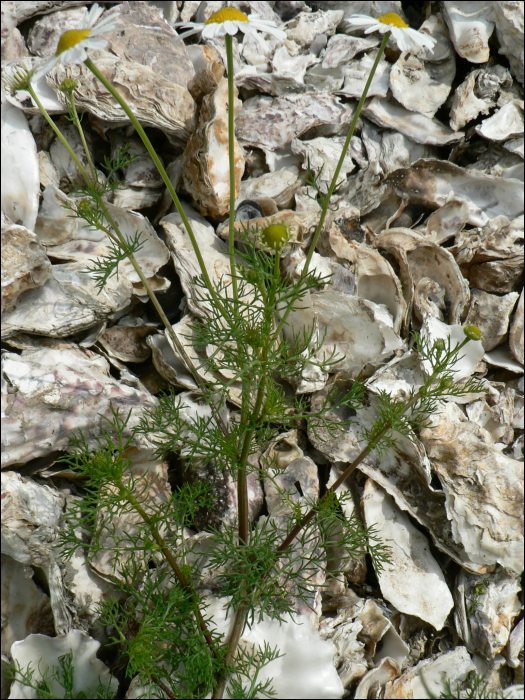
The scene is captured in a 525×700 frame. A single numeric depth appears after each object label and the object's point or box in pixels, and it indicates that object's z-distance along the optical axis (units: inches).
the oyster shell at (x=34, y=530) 35.5
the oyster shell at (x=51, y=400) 36.2
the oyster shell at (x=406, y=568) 36.6
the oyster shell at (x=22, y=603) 36.1
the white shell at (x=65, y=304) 37.1
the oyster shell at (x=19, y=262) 36.8
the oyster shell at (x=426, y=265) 39.0
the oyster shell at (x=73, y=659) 35.4
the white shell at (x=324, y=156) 39.8
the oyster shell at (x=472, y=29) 41.0
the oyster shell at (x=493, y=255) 39.3
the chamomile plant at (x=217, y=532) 34.5
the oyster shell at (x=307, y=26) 41.9
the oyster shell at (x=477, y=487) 36.8
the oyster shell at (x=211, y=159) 38.5
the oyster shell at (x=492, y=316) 39.0
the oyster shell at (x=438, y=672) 36.1
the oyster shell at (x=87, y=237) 38.1
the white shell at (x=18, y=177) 37.9
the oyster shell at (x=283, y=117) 40.1
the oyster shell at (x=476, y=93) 40.8
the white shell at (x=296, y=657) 35.5
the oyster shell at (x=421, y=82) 41.1
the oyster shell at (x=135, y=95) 38.3
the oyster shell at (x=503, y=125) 40.5
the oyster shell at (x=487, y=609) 36.4
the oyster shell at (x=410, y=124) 40.8
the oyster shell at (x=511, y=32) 40.6
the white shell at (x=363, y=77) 41.1
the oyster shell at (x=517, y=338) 38.9
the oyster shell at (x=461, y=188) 40.0
